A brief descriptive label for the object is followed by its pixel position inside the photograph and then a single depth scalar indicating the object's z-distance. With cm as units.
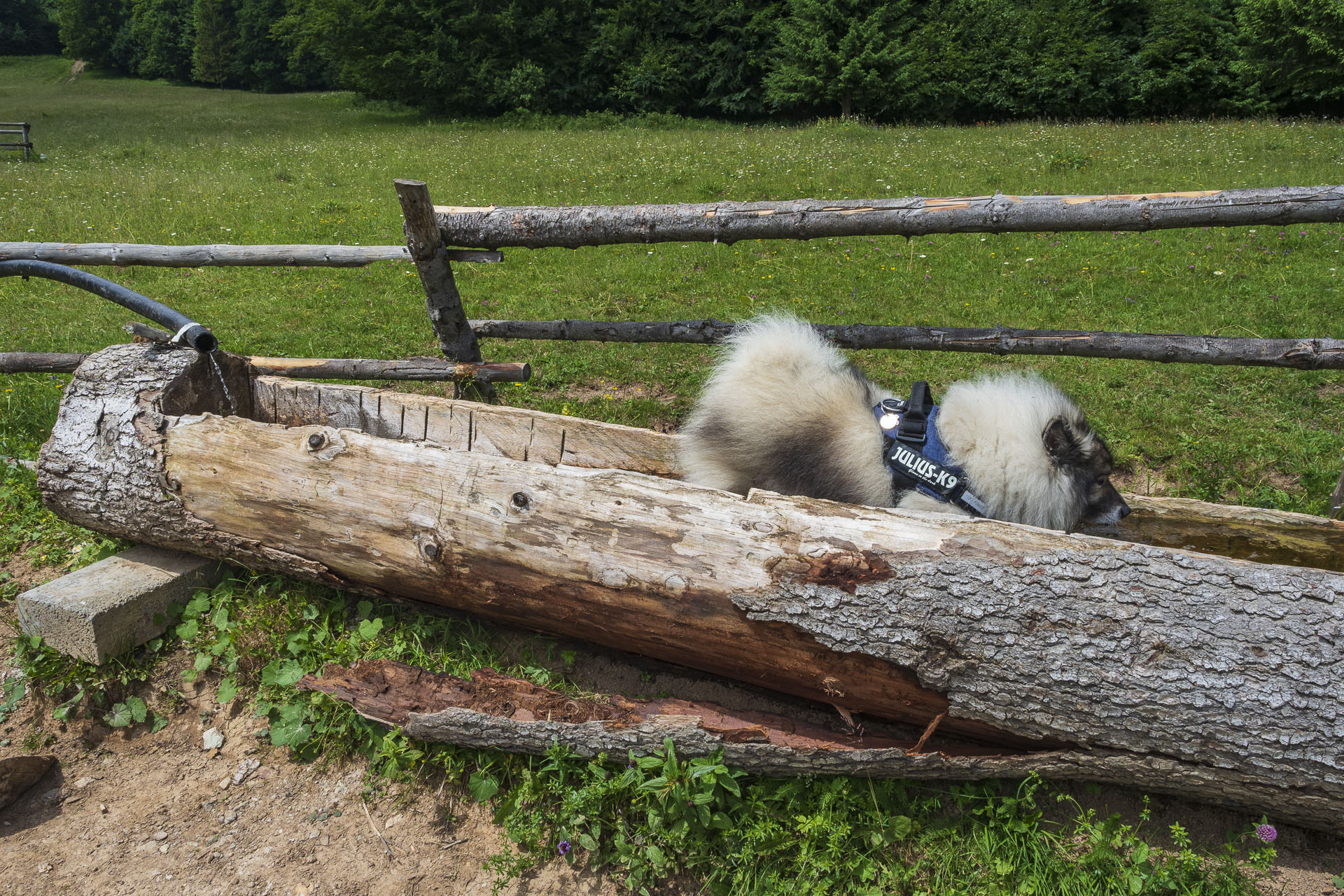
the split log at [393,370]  482
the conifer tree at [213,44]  4241
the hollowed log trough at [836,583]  225
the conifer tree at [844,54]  2419
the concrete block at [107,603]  328
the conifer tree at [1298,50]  1875
